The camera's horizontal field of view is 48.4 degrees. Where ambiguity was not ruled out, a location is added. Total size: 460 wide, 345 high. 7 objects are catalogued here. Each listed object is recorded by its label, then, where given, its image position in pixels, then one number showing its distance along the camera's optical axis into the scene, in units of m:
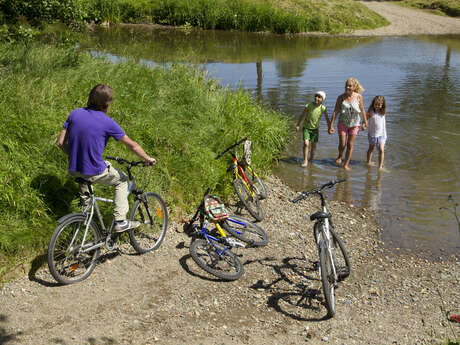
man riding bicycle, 5.82
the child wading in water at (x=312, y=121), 10.89
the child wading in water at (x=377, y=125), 10.91
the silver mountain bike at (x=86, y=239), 6.00
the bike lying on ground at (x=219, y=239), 6.77
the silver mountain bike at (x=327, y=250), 5.86
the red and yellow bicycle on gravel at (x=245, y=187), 8.44
